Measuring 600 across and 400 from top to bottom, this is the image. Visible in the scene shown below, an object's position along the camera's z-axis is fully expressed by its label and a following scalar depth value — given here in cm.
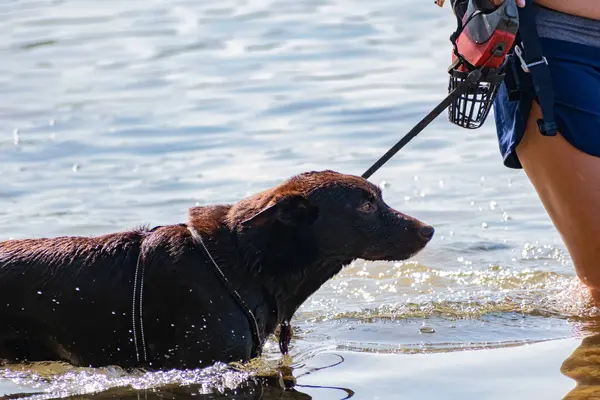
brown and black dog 1165
